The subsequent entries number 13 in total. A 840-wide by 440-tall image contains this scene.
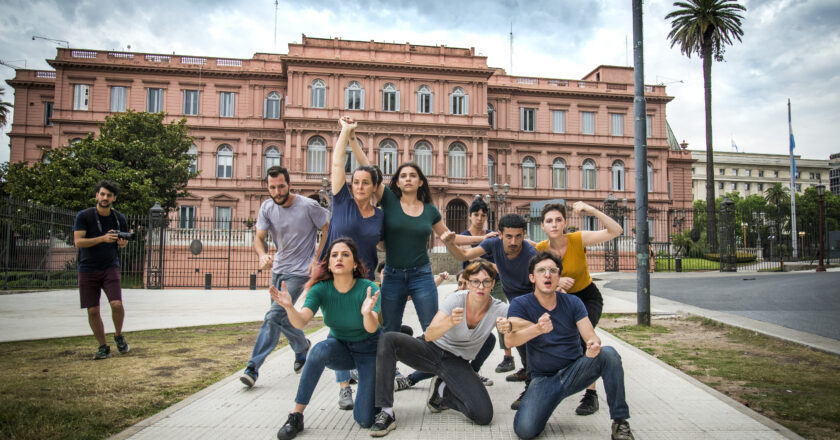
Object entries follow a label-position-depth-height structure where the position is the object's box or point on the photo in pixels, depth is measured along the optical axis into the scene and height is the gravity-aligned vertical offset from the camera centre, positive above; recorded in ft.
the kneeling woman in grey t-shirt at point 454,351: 12.92 -2.84
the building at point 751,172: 285.23 +41.66
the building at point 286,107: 121.08 +32.87
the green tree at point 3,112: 119.96 +30.48
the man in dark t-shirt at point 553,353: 12.02 -2.72
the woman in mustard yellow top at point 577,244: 15.78 +0.04
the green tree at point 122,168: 82.79 +12.60
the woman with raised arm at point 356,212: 15.20 +0.96
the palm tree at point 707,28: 108.88 +46.66
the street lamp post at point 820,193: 77.67 +8.06
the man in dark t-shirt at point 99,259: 20.06 -0.68
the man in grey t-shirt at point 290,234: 17.93 +0.34
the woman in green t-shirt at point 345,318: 12.82 -1.90
